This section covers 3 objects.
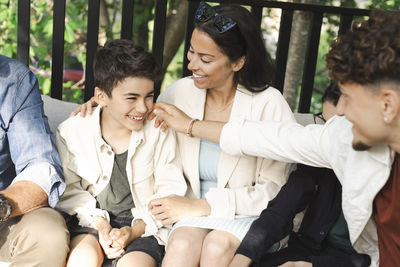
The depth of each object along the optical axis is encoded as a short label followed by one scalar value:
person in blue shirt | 1.98
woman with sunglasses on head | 2.22
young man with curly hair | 1.60
